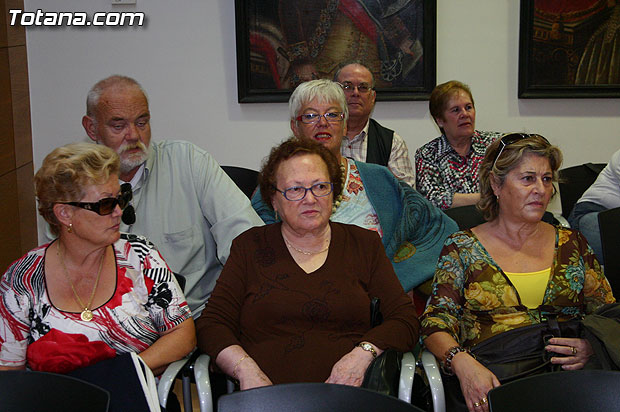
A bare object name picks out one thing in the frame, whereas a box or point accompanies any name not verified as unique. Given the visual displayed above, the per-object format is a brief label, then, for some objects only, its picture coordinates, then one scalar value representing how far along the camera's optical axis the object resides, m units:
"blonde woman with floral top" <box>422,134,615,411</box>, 2.22
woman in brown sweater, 2.10
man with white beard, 2.62
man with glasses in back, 3.72
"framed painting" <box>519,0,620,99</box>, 4.34
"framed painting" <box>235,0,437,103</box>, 4.37
